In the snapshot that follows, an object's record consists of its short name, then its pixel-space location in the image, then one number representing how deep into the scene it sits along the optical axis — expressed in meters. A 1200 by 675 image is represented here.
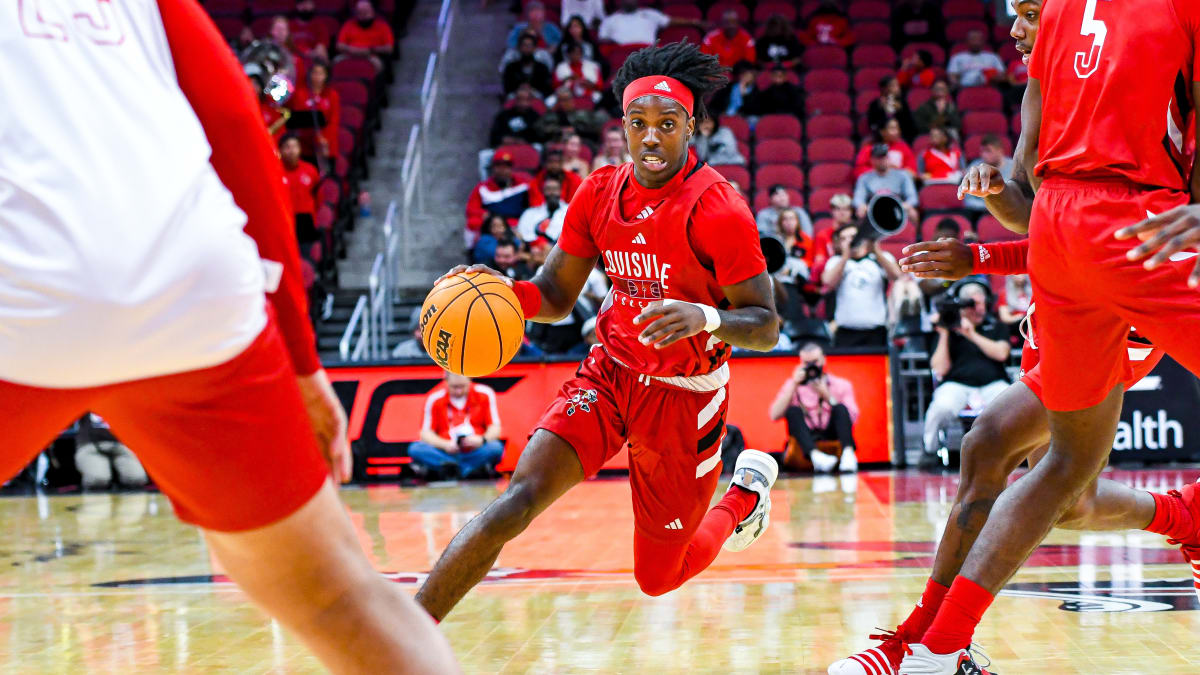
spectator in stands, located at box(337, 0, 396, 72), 17.12
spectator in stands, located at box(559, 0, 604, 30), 16.98
